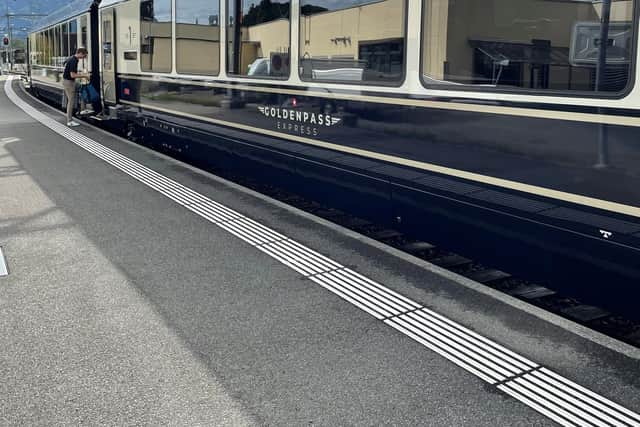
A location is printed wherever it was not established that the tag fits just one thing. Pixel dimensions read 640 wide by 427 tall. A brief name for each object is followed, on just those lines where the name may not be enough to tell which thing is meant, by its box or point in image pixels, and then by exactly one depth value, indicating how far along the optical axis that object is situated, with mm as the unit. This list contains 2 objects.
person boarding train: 14900
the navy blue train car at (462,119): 3799
